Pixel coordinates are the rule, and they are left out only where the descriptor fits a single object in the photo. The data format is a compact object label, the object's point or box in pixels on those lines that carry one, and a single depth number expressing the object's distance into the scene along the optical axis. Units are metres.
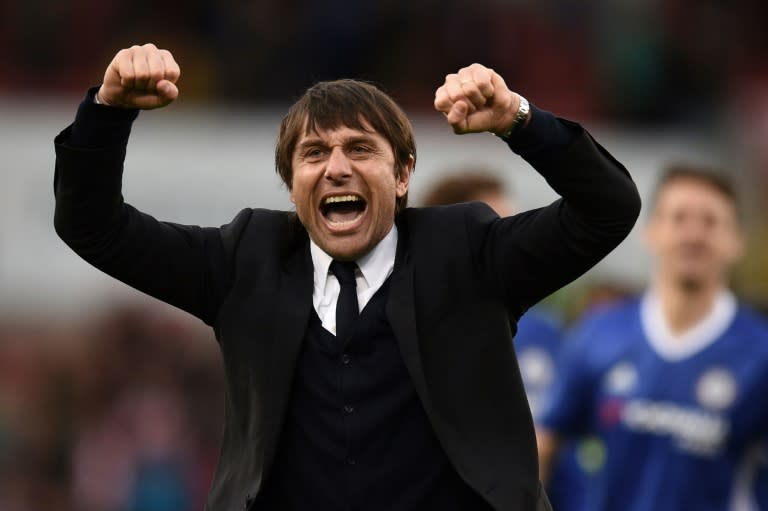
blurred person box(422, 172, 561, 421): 15.00
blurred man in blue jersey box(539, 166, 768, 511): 13.21
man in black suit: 8.16
